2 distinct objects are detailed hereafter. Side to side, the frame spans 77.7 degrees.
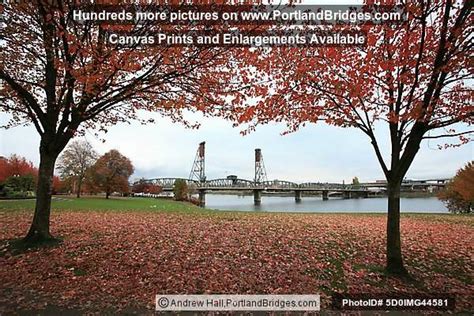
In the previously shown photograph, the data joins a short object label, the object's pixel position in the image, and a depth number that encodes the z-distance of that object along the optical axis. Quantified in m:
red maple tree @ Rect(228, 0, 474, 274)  6.57
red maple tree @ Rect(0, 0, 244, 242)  7.31
